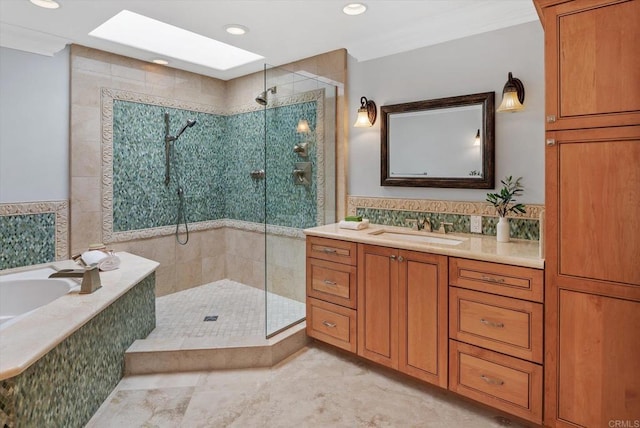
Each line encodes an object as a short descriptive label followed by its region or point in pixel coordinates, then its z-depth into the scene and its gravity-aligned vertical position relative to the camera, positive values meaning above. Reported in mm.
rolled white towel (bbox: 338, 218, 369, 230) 2906 -85
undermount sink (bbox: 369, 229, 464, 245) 2599 -171
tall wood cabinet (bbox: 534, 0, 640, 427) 1688 +10
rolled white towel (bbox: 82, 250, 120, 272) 2861 -362
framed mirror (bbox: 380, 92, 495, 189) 2629 +536
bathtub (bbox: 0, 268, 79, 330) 2752 -586
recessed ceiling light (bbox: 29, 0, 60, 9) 2443 +1373
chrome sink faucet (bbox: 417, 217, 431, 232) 2896 -82
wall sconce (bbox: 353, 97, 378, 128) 3168 +836
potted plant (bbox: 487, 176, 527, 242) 2441 +73
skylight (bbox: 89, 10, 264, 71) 3292 +1673
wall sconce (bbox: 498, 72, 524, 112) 2389 +757
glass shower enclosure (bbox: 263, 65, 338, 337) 3088 +301
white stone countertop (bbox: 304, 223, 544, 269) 2018 -197
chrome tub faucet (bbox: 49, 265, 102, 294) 2328 -414
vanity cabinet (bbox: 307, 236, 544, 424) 1979 -633
